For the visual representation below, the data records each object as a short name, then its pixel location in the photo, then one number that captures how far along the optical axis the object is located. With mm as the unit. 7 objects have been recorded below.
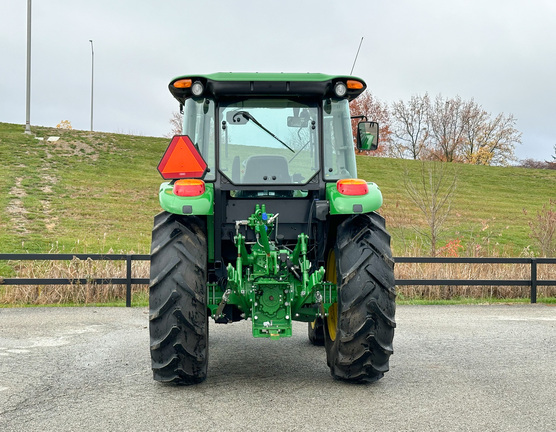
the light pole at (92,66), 43250
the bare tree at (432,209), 14930
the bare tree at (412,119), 54188
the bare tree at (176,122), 52281
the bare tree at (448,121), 54781
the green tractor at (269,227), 5336
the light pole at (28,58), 30686
